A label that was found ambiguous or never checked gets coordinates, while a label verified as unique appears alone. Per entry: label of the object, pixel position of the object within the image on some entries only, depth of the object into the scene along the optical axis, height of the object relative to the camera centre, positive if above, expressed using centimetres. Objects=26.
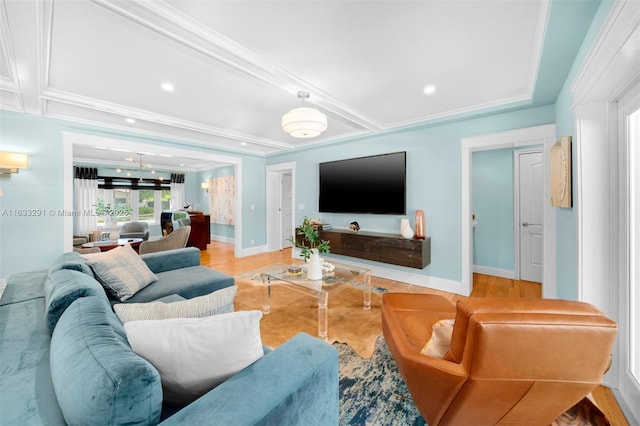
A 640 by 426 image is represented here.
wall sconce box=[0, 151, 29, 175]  286 +60
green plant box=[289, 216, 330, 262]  271 -31
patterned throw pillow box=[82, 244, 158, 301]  212 -52
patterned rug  143 -116
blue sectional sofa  68 -58
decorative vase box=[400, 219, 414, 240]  365 -27
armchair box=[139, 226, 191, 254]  390 -48
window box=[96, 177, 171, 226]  710 +42
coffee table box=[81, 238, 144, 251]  429 -55
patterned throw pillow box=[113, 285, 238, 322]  116 -46
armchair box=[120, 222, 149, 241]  560 -41
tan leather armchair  87 -56
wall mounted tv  383 +45
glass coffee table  226 -71
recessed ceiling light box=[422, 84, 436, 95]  260 +129
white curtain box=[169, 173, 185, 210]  821 +73
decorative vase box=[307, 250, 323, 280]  266 -59
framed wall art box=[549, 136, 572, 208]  198 +32
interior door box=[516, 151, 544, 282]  369 -5
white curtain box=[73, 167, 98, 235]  656 +37
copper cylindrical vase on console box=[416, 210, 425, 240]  353 -21
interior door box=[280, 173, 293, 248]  661 +11
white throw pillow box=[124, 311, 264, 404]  88 -49
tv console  343 -53
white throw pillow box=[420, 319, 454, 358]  121 -64
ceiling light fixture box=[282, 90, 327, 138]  240 +88
